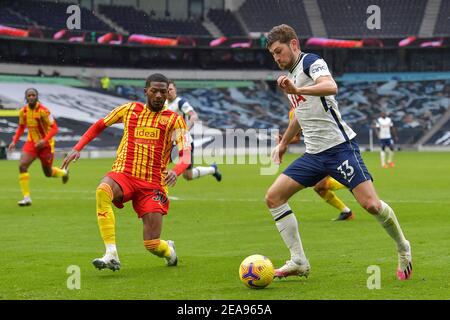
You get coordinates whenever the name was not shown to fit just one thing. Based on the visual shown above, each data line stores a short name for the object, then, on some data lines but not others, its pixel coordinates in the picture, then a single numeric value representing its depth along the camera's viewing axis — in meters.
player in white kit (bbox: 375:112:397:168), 37.45
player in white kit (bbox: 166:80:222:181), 18.92
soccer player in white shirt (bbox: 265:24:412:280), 8.54
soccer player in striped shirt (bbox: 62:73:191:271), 9.55
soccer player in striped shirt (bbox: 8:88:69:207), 18.58
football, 8.12
